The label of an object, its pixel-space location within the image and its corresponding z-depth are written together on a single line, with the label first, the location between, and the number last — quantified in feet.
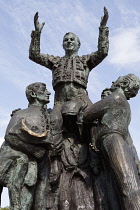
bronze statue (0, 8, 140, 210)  19.58
